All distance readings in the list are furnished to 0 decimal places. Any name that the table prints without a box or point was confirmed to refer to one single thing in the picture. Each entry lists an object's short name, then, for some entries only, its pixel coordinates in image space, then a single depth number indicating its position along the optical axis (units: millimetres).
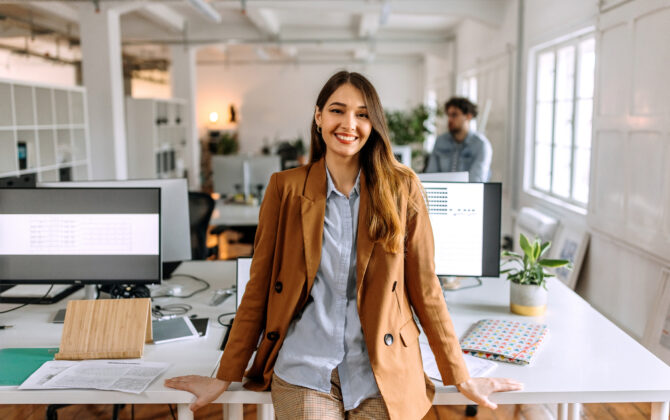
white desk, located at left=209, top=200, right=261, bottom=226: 4688
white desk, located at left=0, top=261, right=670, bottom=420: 1569
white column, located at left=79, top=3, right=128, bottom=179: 6887
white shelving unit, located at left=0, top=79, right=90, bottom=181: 5492
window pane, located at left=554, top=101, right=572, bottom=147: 5273
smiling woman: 1456
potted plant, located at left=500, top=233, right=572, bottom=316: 2166
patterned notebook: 1771
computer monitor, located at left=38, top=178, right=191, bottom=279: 2594
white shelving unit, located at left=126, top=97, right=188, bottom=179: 8883
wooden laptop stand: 1791
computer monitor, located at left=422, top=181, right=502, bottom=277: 2258
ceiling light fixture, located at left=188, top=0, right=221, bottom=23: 6058
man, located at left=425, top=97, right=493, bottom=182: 4855
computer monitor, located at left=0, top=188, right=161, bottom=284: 2195
